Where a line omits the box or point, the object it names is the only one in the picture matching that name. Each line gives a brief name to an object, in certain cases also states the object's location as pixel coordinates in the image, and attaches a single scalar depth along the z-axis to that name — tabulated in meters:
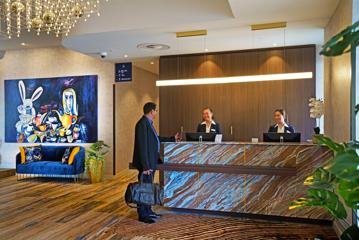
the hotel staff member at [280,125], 5.43
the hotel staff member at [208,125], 5.99
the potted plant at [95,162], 7.21
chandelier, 4.44
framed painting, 8.00
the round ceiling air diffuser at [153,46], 6.07
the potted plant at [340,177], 1.35
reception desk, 4.31
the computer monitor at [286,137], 4.65
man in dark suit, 4.37
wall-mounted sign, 7.98
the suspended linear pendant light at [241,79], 4.81
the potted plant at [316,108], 4.68
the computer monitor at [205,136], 4.98
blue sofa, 7.13
